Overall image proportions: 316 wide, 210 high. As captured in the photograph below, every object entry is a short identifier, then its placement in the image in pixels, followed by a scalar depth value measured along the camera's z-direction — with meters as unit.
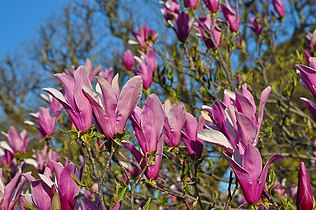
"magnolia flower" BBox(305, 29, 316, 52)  1.96
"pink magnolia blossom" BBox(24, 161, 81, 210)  1.02
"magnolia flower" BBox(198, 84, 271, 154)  1.03
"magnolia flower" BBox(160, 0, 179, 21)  1.96
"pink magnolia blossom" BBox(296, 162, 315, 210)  1.02
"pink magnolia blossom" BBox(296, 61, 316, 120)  1.05
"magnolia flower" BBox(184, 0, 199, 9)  1.81
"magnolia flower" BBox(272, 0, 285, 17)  2.18
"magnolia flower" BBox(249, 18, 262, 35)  2.22
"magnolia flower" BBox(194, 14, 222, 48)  1.71
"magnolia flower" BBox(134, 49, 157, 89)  1.77
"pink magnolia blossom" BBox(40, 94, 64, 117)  1.84
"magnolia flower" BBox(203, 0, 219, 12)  1.73
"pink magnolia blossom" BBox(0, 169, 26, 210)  1.06
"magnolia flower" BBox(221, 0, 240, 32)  1.70
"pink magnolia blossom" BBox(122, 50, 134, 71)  2.20
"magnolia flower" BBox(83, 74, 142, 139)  1.04
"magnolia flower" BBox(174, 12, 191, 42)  1.75
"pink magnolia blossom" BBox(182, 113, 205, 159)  1.18
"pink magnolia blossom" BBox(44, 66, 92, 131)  1.05
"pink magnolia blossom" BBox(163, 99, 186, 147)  1.13
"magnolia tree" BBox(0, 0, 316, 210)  1.02
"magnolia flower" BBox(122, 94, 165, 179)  1.07
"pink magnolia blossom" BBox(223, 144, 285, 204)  1.00
